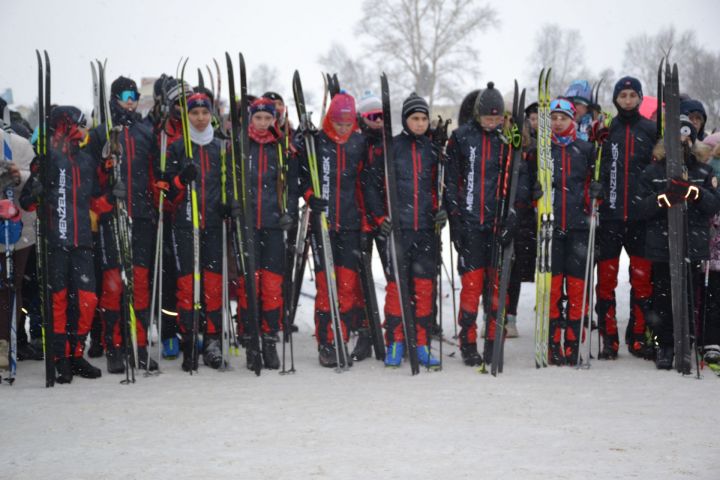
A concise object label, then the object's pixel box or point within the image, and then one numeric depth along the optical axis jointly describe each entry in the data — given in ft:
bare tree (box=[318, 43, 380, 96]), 153.99
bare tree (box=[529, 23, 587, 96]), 173.32
